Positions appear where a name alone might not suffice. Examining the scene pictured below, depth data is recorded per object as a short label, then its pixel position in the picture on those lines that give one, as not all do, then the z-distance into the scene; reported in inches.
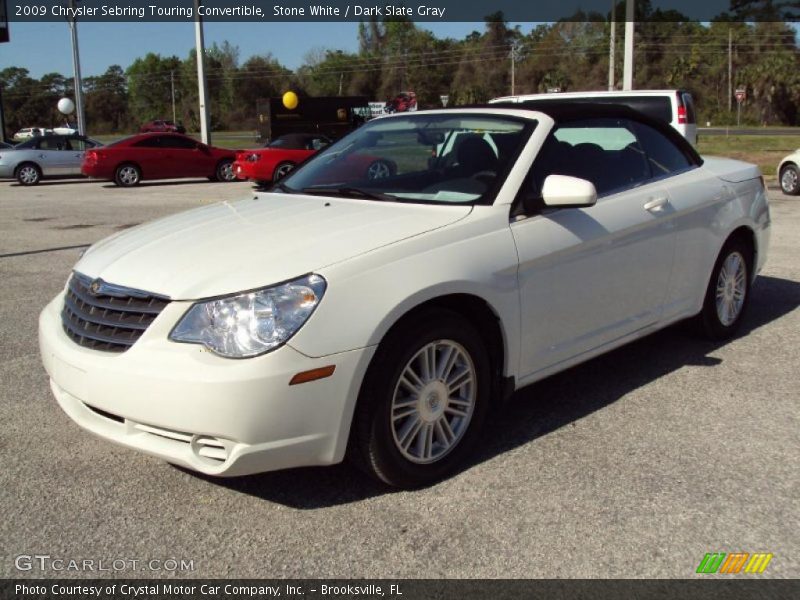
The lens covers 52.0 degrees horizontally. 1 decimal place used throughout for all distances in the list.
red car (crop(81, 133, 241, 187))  834.2
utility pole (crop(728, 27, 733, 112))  3077.8
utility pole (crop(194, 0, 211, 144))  1119.0
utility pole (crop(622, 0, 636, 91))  810.2
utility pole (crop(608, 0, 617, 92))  1233.8
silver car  880.3
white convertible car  120.7
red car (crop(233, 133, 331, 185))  760.3
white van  494.3
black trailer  1307.8
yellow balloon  1266.0
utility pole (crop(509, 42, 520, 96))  3887.3
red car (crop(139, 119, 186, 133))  2387.4
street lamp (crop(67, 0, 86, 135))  1347.2
